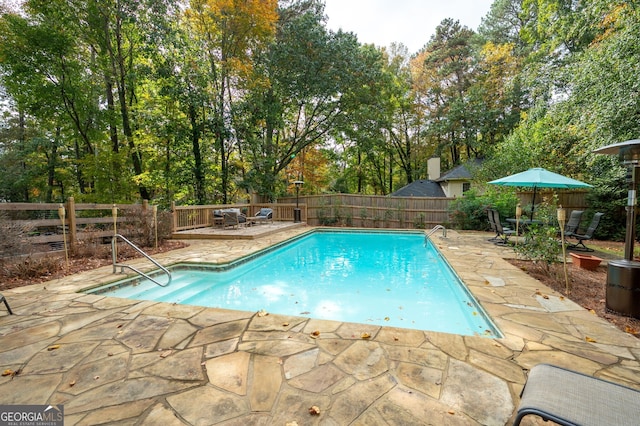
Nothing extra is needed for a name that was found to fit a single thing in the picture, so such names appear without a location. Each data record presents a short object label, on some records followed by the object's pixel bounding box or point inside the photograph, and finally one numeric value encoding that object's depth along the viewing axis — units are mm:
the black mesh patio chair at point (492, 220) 7567
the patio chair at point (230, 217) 9469
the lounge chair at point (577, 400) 1111
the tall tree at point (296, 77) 11758
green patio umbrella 6156
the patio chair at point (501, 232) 7139
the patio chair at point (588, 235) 6230
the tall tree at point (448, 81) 17312
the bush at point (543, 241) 4300
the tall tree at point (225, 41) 10758
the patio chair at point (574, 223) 6605
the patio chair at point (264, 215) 11359
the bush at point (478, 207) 9484
